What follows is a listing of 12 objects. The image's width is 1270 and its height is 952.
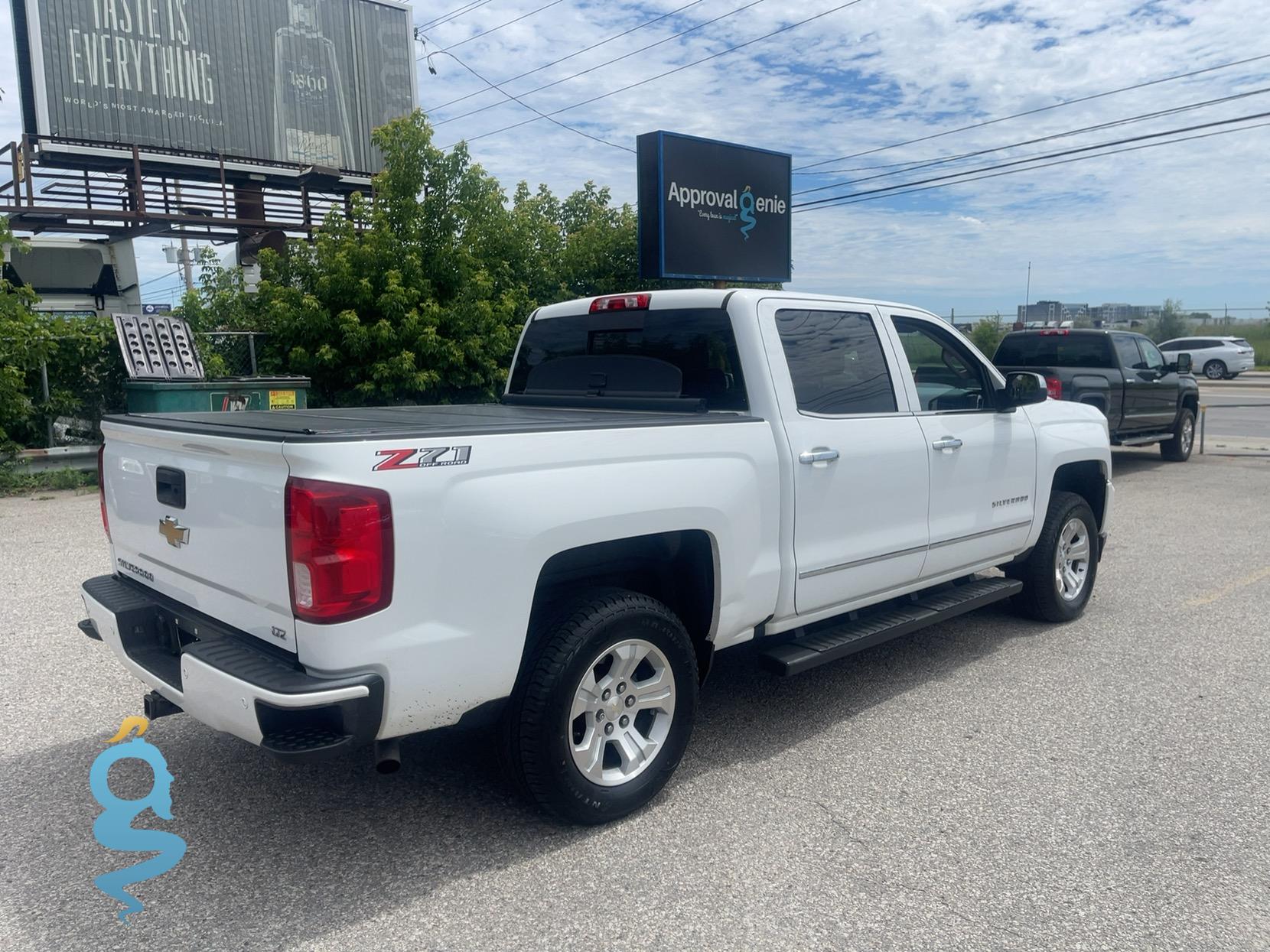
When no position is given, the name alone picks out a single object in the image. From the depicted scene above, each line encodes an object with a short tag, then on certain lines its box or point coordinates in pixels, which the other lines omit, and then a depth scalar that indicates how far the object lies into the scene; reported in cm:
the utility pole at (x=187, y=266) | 3616
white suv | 3741
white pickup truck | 288
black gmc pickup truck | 1247
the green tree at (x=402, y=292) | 1349
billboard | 1969
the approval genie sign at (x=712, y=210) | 1428
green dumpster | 1157
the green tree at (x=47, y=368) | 1155
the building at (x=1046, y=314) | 4453
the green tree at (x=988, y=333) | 3703
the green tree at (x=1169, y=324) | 4706
